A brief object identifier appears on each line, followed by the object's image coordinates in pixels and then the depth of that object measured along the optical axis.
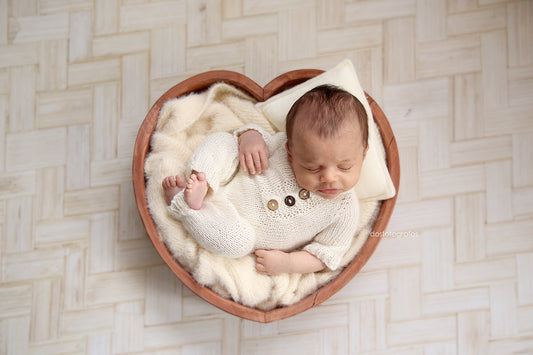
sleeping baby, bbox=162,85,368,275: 1.36
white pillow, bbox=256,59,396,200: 1.41
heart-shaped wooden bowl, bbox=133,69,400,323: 1.38
